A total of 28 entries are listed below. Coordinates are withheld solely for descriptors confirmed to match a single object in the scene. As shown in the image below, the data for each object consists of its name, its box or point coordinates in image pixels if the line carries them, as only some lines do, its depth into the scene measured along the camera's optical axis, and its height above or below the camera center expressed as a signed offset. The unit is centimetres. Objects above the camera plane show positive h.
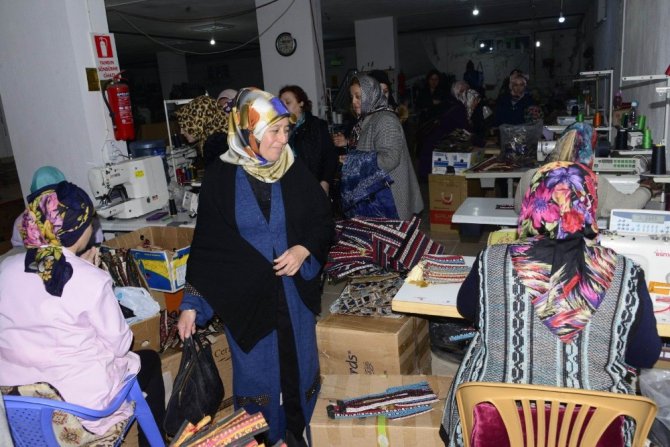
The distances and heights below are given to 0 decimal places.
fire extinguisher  413 +11
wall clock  749 +85
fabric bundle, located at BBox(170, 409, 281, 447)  163 -93
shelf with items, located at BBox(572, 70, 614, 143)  440 -23
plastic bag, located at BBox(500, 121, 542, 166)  543 -50
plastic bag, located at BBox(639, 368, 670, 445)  219 -124
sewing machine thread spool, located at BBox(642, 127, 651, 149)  362 -37
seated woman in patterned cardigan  159 -61
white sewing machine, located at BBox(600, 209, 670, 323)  208 -59
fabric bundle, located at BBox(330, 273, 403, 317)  302 -104
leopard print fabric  350 -2
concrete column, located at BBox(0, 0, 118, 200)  400 +30
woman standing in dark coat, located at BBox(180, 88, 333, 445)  224 -56
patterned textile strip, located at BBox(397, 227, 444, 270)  304 -81
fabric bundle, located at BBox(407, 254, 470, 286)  254 -79
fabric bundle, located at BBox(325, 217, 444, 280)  306 -80
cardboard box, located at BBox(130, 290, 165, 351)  284 -108
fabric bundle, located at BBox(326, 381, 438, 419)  234 -126
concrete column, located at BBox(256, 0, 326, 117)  742 +79
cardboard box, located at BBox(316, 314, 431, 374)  282 -122
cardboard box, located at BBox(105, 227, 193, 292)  331 -83
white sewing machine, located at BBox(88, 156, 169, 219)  361 -43
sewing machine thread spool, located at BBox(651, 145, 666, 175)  311 -44
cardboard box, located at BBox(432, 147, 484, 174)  580 -67
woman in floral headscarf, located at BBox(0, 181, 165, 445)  190 -62
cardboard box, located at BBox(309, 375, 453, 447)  228 -131
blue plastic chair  180 -93
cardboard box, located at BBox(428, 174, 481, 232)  585 -104
